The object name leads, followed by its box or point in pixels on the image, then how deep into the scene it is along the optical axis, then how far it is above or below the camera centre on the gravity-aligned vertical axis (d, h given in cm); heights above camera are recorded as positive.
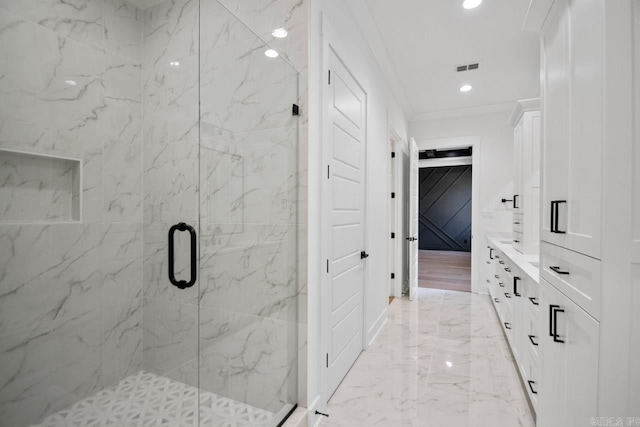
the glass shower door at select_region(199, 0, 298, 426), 150 -6
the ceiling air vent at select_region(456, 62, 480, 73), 340 +166
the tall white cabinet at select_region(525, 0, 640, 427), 86 +1
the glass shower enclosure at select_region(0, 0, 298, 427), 138 -3
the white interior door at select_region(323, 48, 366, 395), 200 -1
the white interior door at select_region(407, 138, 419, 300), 423 -5
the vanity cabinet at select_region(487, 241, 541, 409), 183 -74
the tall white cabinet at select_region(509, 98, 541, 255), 291 +36
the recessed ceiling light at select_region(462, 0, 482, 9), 236 +165
